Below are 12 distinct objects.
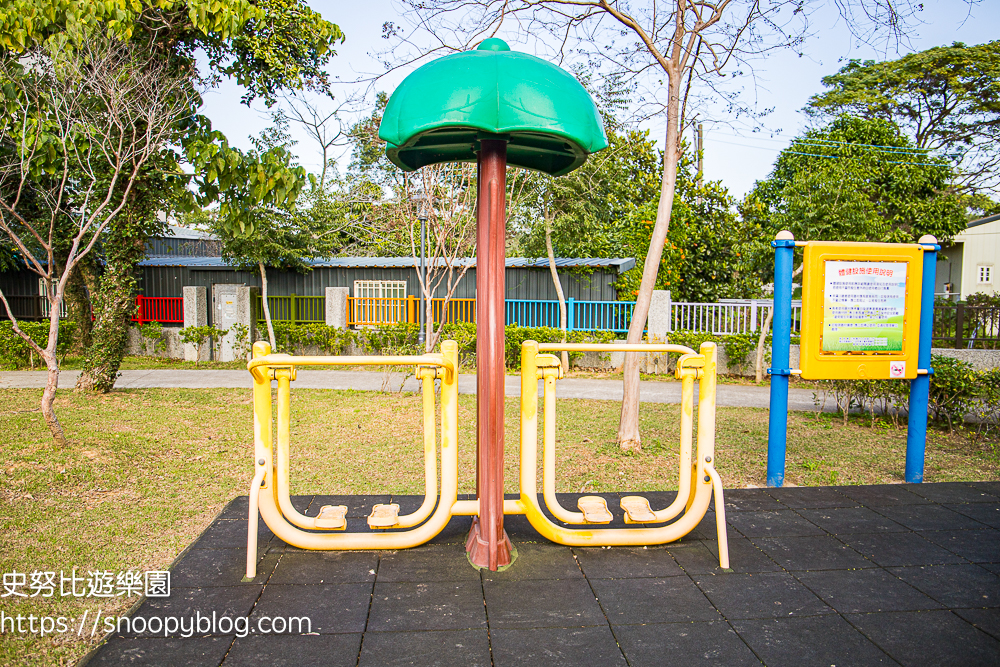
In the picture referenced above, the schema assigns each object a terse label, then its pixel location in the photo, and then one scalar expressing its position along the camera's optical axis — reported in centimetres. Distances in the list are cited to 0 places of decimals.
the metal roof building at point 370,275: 1337
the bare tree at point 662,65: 592
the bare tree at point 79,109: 562
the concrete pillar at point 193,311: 1327
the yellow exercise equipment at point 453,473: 334
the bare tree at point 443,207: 940
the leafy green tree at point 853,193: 1138
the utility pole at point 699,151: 1387
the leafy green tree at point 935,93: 1991
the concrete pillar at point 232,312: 1327
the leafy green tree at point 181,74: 764
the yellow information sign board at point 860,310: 483
